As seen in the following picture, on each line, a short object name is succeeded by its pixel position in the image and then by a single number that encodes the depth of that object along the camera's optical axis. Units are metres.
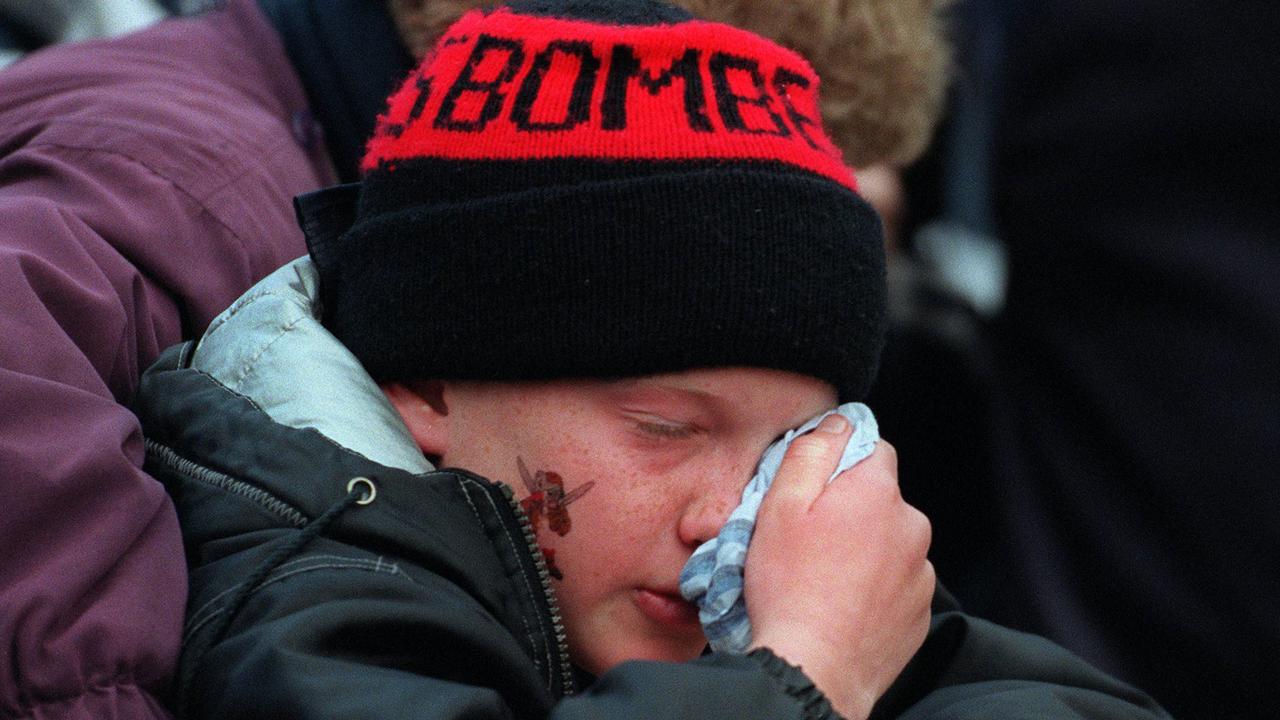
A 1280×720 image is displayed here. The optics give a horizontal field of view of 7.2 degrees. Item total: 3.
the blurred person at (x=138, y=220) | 3.88
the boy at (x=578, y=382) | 3.94
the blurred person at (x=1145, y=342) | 4.08
